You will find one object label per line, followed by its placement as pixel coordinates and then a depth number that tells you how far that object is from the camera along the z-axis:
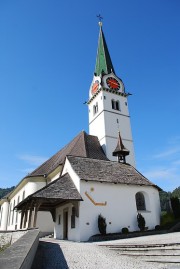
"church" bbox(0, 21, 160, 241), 16.25
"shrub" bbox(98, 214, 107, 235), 16.05
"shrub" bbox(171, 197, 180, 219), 20.05
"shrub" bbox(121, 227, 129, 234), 16.64
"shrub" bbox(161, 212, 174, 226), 19.34
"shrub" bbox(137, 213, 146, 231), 17.72
